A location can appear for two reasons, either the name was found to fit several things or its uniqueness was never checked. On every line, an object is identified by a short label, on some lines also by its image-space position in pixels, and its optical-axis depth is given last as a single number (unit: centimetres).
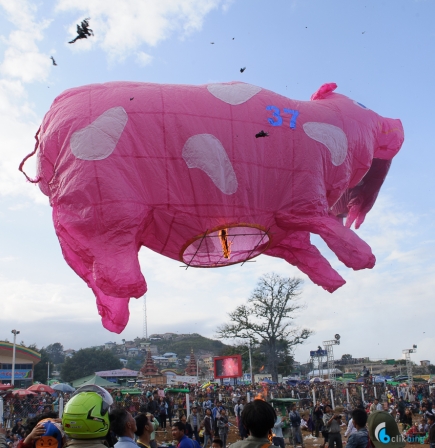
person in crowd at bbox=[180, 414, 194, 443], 840
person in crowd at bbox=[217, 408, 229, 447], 1164
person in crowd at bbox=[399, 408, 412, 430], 1391
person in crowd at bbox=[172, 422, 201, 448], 416
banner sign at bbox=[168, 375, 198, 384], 3671
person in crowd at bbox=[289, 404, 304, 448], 1164
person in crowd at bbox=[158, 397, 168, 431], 1460
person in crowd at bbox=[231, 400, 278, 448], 210
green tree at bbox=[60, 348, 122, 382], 5962
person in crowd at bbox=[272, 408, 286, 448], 855
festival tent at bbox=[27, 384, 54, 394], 1869
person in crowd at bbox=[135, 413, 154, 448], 359
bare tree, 2753
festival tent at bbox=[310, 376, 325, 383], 3080
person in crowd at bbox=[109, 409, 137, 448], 296
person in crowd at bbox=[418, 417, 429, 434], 1148
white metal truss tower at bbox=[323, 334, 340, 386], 2521
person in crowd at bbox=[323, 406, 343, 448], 880
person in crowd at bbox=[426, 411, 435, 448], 619
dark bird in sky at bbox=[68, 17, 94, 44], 501
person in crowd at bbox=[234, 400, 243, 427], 1518
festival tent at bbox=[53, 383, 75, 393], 2198
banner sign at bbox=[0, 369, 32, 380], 3312
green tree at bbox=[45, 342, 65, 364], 12088
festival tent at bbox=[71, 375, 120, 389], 1918
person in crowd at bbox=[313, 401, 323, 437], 1333
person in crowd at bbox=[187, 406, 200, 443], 1177
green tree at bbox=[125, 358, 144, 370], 9831
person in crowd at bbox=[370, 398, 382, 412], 1350
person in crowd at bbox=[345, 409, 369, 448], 351
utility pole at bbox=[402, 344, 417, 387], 2721
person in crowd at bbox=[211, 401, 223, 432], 1222
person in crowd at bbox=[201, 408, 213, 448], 1112
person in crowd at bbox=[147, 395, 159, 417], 1439
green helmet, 231
